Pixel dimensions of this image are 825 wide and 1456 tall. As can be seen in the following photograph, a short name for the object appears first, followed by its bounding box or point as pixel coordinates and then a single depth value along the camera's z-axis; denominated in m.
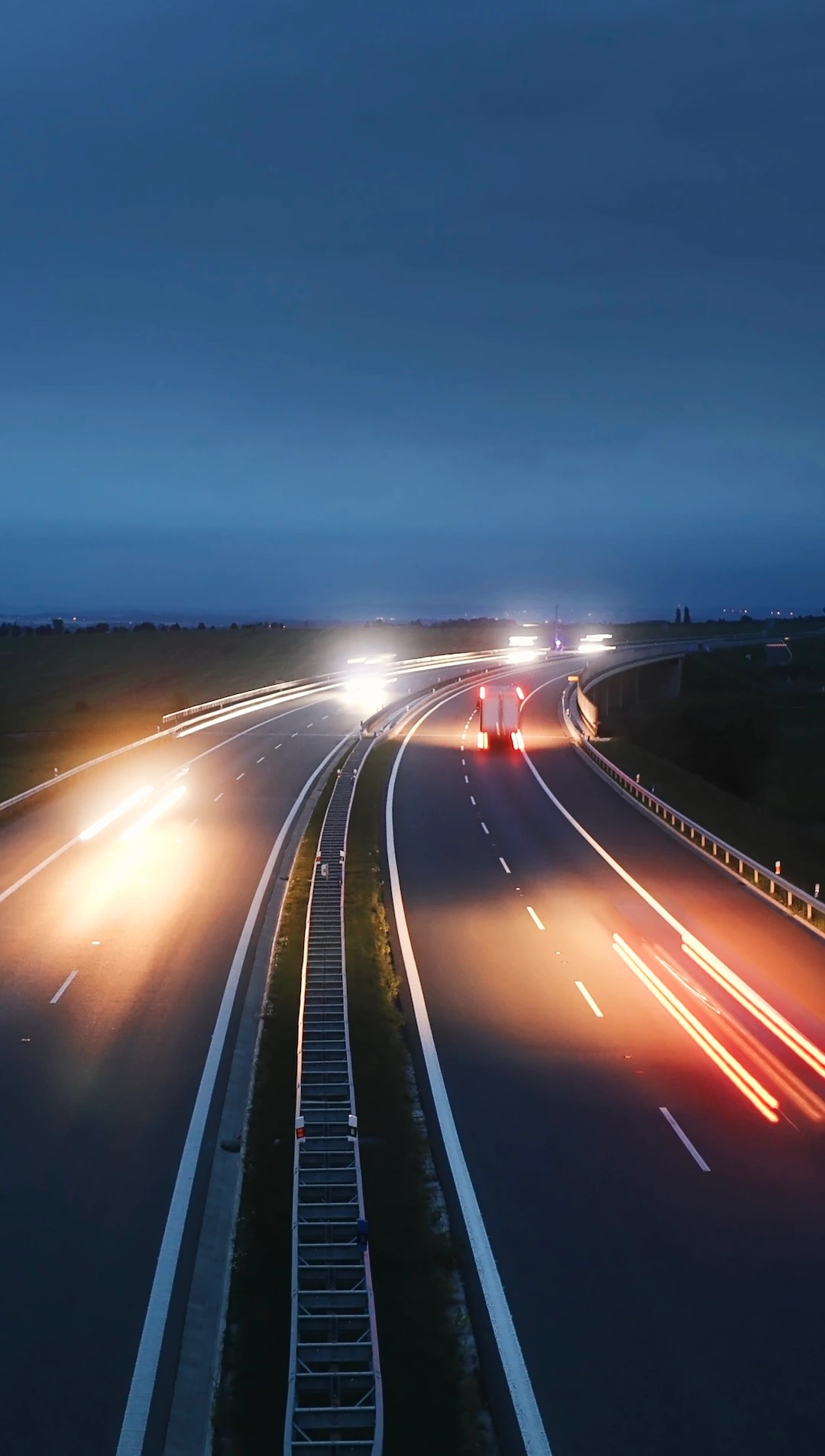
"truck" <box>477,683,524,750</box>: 64.81
